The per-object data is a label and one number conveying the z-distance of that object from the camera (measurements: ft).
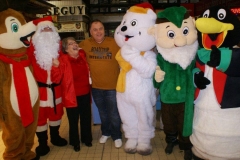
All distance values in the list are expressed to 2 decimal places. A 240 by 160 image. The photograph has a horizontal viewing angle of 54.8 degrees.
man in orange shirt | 9.18
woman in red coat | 8.73
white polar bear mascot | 7.99
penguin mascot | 5.81
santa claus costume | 8.14
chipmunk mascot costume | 7.26
